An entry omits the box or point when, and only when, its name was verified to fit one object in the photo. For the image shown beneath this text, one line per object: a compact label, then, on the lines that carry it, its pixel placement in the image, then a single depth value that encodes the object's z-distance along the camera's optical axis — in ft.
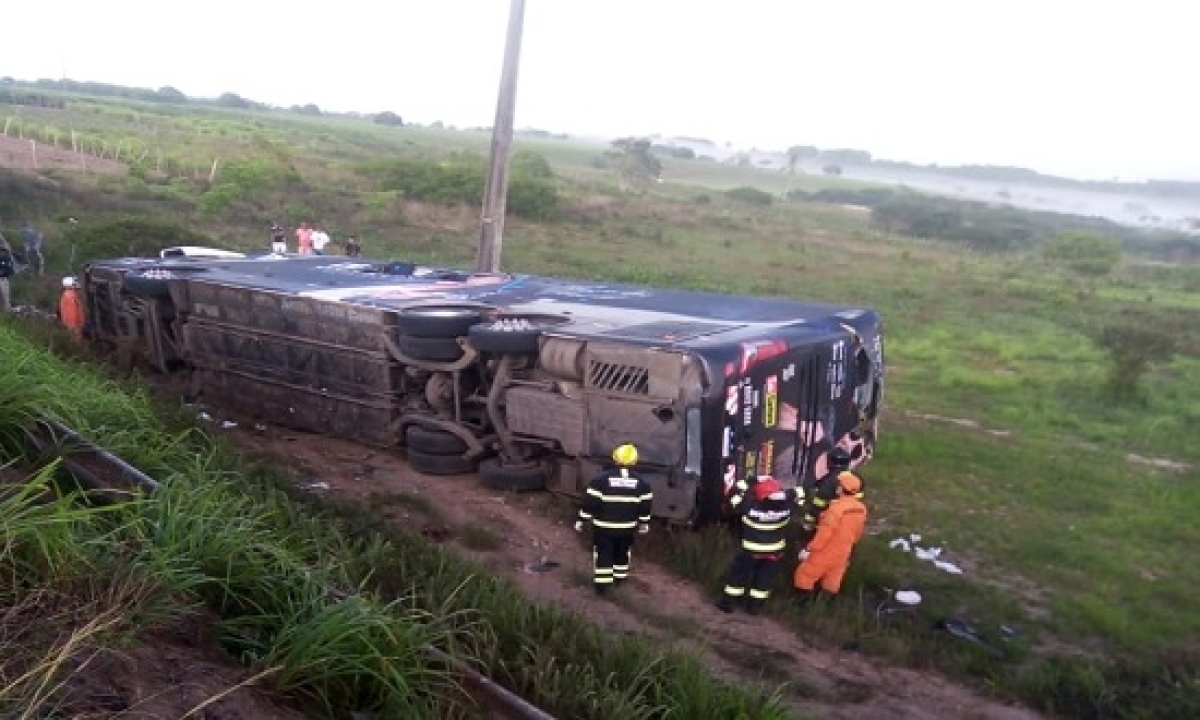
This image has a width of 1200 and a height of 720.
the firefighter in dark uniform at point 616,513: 23.49
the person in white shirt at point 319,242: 74.28
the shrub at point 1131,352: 54.90
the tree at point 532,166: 185.78
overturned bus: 25.53
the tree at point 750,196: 260.01
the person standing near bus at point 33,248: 57.62
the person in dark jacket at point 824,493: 26.48
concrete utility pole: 46.26
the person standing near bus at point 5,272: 43.96
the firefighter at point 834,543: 23.86
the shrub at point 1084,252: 153.99
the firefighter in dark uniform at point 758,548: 23.07
